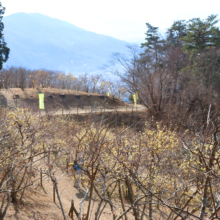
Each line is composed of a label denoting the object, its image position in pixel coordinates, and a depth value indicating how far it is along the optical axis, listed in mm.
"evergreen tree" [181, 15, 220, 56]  23156
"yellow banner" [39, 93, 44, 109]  21148
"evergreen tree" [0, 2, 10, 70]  23062
